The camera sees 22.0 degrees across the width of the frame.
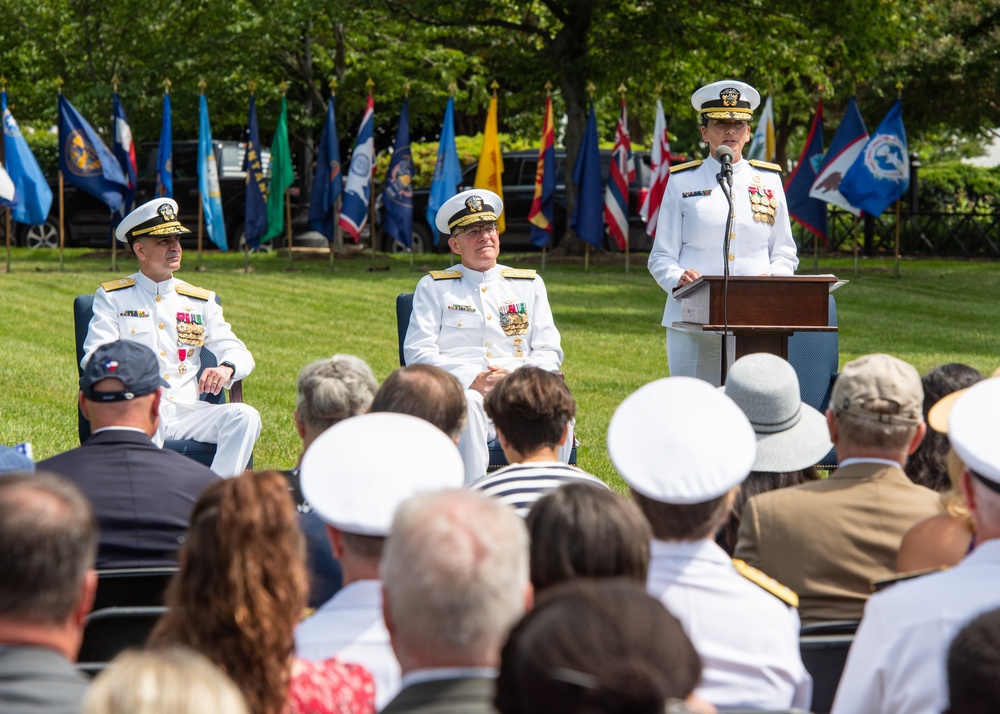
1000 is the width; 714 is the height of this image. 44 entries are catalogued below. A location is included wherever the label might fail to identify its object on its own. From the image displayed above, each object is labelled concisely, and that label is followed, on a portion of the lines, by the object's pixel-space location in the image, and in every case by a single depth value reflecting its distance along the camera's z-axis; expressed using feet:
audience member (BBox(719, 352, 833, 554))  26.72
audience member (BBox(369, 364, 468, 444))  25.76
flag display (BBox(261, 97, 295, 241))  117.57
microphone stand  35.70
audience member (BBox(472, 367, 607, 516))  25.12
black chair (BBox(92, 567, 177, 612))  20.66
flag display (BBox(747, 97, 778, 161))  116.86
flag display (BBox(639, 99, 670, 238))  112.52
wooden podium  36.41
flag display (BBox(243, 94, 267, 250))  116.26
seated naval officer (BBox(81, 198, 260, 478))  41.17
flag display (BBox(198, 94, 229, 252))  112.32
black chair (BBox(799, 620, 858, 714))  18.75
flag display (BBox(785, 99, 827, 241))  111.31
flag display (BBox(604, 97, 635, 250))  117.47
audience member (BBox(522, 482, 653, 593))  16.21
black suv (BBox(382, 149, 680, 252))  132.00
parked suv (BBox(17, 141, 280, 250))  135.73
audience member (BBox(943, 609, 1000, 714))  12.34
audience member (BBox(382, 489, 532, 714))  12.77
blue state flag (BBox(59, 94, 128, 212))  107.27
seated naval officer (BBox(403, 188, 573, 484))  42.13
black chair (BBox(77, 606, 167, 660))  19.20
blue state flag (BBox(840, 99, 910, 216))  107.07
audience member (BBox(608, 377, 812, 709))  17.09
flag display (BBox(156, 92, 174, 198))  110.30
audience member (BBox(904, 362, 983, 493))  26.74
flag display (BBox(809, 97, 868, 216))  107.07
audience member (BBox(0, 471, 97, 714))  13.23
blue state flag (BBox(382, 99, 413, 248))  116.76
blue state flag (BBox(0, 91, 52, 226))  102.38
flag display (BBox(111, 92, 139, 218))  112.42
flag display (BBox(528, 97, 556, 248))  117.57
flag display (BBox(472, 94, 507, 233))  115.25
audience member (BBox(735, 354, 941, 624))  21.39
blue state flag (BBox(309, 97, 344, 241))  118.27
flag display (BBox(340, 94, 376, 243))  115.05
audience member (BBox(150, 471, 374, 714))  15.26
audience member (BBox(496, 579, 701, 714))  10.63
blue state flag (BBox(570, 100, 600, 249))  116.36
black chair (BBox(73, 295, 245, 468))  39.11
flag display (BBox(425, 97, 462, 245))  113.03
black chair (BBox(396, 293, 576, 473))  43.80
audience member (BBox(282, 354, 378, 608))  27.53
